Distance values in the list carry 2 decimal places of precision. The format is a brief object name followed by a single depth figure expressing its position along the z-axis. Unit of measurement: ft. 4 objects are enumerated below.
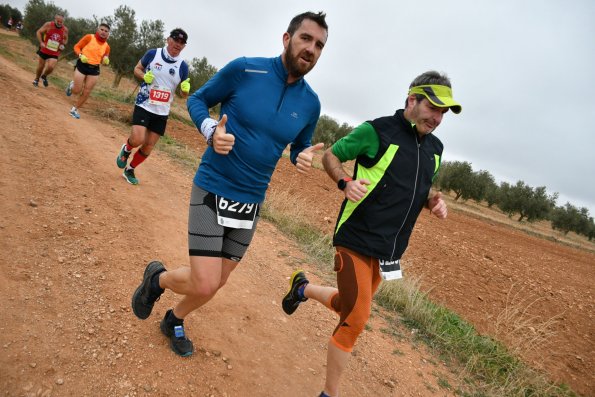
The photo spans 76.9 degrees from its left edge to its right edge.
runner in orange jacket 29.86
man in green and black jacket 9.13
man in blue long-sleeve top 8.45
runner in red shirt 34.81
